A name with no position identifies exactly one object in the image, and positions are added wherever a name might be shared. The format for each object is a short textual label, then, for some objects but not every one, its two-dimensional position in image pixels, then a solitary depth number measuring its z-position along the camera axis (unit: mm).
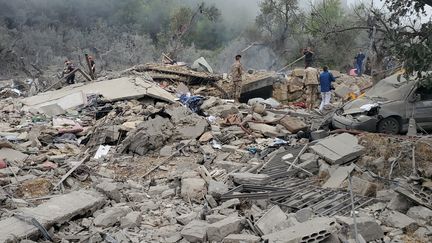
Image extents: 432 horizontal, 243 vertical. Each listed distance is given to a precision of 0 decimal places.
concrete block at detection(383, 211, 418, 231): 5445
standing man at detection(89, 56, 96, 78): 17764
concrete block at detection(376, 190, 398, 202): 6258
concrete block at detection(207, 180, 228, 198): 6770
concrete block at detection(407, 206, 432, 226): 5520
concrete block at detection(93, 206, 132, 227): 5992
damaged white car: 10141
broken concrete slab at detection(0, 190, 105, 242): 5480
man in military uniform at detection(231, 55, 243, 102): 14858
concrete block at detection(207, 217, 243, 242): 5367
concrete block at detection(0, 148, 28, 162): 9008
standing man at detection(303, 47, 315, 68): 16734
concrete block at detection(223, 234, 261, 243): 5137
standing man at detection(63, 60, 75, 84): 17578
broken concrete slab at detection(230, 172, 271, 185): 7070
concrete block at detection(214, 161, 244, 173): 8418
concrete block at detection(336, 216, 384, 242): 5199
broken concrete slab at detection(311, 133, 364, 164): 7582
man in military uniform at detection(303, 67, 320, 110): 14555
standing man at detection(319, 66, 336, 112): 13453
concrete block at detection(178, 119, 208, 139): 10340
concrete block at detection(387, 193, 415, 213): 5891
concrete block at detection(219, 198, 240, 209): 6391
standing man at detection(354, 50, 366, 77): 21016
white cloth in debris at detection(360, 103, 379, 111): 10219
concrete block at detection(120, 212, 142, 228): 5949
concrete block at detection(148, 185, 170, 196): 7496
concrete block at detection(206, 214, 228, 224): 5852
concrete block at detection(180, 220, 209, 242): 5414
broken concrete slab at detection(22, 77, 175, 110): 13734
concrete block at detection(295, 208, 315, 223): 5691
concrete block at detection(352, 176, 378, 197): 6480
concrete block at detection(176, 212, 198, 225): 6117
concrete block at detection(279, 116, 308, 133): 10906
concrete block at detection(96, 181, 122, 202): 6945
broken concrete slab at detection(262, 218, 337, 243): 4852
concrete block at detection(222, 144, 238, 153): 9648
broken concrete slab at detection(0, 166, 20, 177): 8008
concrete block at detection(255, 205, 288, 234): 5487
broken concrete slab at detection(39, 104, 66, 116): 13028
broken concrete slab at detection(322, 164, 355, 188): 6930
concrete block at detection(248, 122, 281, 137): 10734
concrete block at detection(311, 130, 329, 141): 9570
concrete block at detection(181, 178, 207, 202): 7070
